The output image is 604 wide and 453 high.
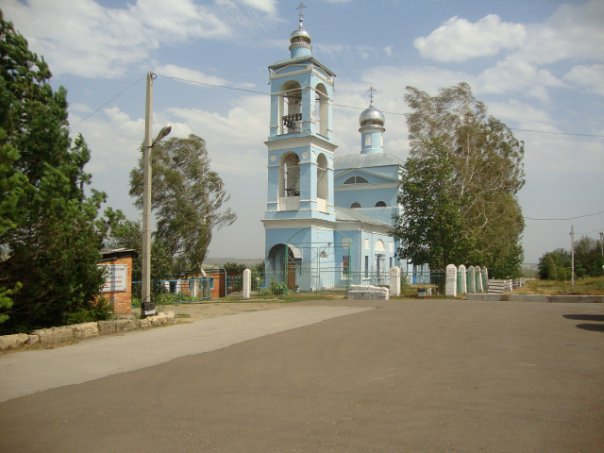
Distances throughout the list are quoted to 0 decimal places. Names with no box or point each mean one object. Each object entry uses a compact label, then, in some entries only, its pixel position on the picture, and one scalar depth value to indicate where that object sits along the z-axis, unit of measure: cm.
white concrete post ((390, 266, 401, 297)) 2300
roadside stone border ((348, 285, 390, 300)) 2069
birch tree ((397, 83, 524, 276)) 3008
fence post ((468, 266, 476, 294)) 2631
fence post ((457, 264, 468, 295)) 2447
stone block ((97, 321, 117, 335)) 1137
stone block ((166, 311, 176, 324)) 1327
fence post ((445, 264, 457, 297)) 2322
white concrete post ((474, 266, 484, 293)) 2747
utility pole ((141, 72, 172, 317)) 1312
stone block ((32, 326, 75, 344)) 1005
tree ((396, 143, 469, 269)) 2498
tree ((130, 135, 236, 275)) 3009
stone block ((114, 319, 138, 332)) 1177
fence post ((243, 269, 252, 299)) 2436
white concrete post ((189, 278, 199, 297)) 2631
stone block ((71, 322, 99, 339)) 1074
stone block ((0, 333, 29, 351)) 933
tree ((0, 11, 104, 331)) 948
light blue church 2950
